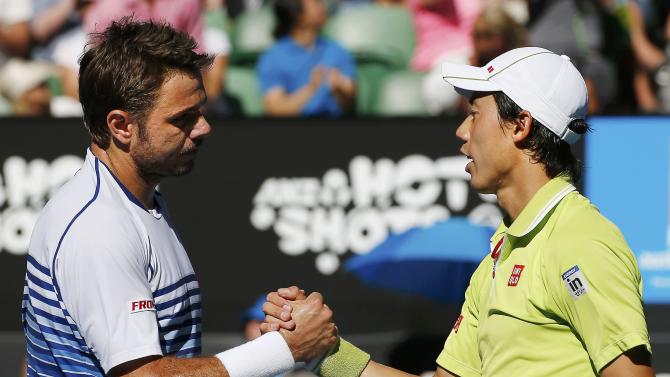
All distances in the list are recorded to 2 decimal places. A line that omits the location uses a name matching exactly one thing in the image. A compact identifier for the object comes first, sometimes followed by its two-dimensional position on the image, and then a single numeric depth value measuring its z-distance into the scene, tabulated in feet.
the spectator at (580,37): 47.06
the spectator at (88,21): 47.98
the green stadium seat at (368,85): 47.42
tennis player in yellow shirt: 19.45
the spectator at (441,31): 48.57
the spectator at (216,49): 47.70
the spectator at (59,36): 48.42
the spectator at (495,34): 46.70
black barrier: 44.01
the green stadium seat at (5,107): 48.67
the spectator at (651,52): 48.32
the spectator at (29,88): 48.34
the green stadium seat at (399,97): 47.32
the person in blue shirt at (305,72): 47.01
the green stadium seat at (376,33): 48.06
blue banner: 43.21
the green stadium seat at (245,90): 47.70
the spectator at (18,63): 48.44
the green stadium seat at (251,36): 48.52
